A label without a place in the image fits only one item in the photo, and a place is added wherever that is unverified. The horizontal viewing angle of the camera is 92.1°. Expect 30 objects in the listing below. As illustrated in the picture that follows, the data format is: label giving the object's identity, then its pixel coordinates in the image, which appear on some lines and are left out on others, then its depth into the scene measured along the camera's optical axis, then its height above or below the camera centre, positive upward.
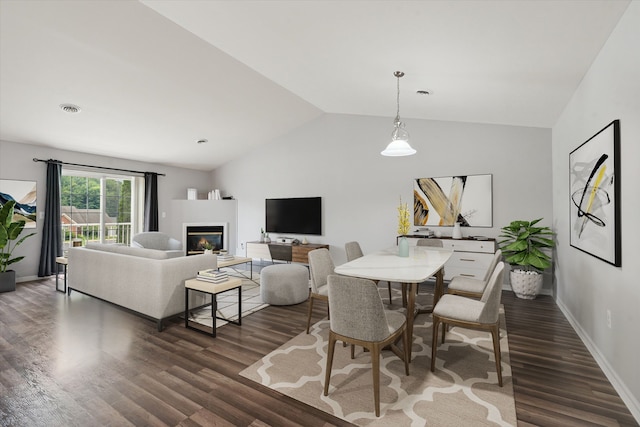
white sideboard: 4.52 -0.57
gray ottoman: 4.01 -0.90
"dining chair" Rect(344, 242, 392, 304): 3.93 -0.43
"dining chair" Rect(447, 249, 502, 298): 3.05 -0.70
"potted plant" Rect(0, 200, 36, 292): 4.60 -0.30
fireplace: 7.34 -0.45
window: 5.94 +0.23
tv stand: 6.27 -0.71
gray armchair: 5.96 -0.48
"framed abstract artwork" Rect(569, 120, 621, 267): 2.14 +0.19
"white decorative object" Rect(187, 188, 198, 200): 7.51 +0.58
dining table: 2.32 -0.43
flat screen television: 6.44 +0.06
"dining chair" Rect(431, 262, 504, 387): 2.20 -0.72
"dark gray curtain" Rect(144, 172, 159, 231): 6.91 +0.35
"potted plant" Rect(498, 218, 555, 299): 4.12 -0.52
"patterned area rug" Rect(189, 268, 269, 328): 3.50 -1.13
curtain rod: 5.33 +1.00
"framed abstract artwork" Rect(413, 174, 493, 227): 4.88 +0.28
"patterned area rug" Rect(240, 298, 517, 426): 1.89 -1.20
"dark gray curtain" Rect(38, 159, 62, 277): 5.38 -0.15
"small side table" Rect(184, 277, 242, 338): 3.07 -0.72
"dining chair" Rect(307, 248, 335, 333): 3.11 -0.58
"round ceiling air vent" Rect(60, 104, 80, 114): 4.20 +1.51
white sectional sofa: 3.25 -0.68
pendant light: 3.20 +0.73
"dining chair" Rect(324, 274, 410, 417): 1.91 -0.65
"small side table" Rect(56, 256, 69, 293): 4.56 -0.69
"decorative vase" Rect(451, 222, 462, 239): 4.84 -0.23
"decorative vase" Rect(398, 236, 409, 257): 3.26 -0.32
